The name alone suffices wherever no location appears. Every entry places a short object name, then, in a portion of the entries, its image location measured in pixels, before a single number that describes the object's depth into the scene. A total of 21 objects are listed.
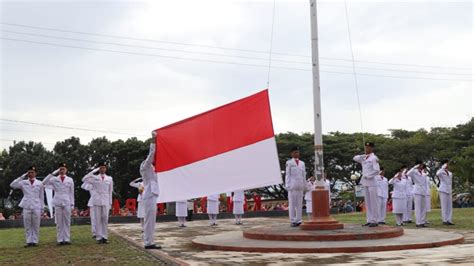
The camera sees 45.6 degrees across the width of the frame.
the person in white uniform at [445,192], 16.44
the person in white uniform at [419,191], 16.38
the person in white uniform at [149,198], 11.24
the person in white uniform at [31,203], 13.20
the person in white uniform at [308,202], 22.04
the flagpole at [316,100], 12.60
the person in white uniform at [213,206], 19.88
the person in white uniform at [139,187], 15.73
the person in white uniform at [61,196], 13.65
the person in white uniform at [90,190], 13.80
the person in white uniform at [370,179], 13.82
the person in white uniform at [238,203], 20.03
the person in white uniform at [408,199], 18.22
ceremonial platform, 10.14
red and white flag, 10.41
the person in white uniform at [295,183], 14.32
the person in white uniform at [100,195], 13.55
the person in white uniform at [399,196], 17.58
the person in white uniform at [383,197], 17.91
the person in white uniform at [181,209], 18.88
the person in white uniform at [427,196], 16.69
